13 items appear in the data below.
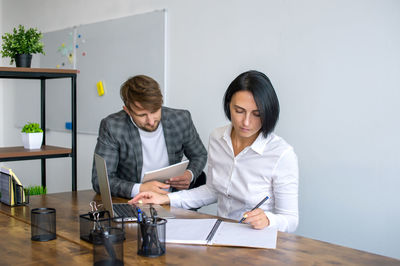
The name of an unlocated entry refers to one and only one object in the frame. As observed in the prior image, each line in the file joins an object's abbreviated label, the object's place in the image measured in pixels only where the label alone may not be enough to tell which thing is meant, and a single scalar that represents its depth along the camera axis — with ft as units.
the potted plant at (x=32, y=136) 9.99
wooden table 4.06
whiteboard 12.24
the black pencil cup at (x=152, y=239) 4.17
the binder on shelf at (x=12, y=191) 6.29
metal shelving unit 9.40
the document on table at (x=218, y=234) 4.53
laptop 5.04
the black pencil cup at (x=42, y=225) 4.76
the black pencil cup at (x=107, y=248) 3.86
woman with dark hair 5.76
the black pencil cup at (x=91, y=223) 4.49
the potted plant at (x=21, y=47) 9.65
